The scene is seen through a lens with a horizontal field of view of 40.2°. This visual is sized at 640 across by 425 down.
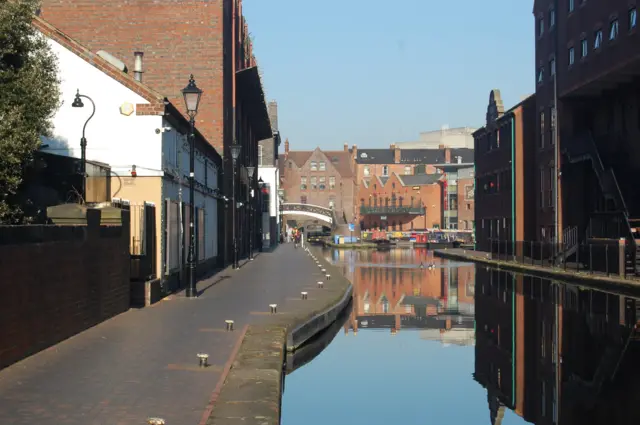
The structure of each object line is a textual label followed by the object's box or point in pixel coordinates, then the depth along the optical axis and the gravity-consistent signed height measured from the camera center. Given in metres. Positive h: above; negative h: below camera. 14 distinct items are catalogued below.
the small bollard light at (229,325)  15.48 -1.78
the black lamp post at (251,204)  47.31 +1.57
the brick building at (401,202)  138.00 +3.74
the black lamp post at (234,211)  36.88 +0.67
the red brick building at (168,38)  38.47 +8.31
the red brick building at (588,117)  39.47 +5.64
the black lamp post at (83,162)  20.34 +1.50
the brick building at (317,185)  158.38 +7.31
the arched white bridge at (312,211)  126.66 +2.05
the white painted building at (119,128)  23.42 +2.66
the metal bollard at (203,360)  11.55 -1.78
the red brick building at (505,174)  56.19 +3.62
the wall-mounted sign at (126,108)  23.55 +3.16
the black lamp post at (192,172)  22.42 +1.40
